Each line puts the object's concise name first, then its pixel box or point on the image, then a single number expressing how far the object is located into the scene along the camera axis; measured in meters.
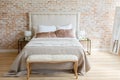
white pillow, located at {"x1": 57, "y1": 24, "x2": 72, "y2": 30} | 2.87
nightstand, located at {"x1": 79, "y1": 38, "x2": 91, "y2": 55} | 3.07
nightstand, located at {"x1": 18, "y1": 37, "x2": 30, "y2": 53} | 2.93
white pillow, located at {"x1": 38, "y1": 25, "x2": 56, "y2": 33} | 2.83
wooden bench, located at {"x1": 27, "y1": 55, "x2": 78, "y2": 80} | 1.86
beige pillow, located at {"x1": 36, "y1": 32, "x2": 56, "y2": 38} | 2.66
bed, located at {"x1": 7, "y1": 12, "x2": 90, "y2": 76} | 2.05
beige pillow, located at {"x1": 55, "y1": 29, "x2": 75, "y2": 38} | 2.69
